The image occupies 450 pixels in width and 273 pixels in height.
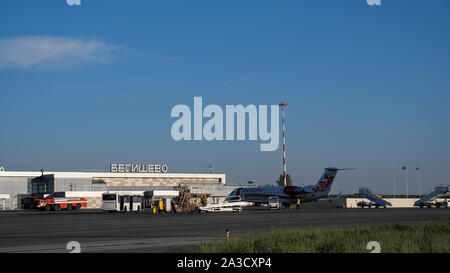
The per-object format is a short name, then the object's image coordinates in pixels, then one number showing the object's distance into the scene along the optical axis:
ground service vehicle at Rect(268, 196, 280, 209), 89.25
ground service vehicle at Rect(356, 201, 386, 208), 106.40
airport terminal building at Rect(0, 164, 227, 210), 117.12
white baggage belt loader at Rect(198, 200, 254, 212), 72.97
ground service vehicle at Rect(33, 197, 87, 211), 92.38
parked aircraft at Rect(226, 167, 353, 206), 94.88
